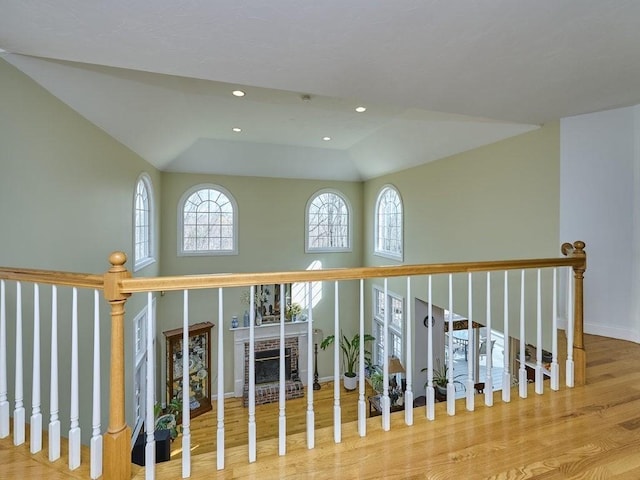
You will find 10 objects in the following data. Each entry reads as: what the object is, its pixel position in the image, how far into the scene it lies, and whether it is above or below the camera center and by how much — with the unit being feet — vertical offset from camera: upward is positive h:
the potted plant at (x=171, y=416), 13.41 -9.29
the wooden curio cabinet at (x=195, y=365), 21.04 -8.52
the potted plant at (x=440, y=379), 16.82 -7.88
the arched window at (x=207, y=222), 22.80 +1.32
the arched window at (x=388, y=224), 22.08 +1.14
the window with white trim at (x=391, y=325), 21.97 -6.19
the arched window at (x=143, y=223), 16.52 +0.94
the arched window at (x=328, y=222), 25.75 +1.40
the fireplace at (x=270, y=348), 23.49 -8.66
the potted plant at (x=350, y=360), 23.61 -9.14
